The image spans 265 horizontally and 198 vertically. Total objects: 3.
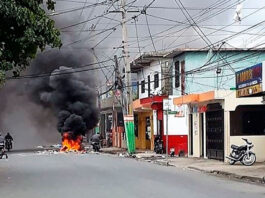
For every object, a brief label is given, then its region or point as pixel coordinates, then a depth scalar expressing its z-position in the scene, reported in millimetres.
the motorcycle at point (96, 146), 45781
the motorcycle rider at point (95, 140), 45688
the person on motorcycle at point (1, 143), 35650
